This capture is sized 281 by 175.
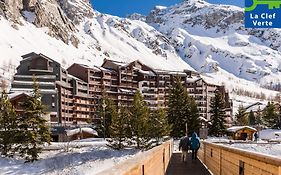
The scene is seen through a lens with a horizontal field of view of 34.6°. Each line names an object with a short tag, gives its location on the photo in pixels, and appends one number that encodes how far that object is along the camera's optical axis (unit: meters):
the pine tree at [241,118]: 103.25
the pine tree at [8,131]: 48.91
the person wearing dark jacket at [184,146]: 23.00
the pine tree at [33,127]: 46.97
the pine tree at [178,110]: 61.56
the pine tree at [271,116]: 89.00
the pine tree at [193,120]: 61.69
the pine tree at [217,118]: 65.00
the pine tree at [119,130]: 51.19
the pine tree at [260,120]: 108.30
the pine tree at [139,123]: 51.00
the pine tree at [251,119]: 115.62
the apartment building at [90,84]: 91.44
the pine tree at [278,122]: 89.72
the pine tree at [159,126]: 53.16
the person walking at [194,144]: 23.61
